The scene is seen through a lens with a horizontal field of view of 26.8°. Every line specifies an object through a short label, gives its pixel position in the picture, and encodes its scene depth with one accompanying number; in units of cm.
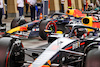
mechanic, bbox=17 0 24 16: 1131
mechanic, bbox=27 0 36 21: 1179
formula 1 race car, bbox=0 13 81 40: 709
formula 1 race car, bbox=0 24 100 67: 314
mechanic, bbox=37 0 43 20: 1193
